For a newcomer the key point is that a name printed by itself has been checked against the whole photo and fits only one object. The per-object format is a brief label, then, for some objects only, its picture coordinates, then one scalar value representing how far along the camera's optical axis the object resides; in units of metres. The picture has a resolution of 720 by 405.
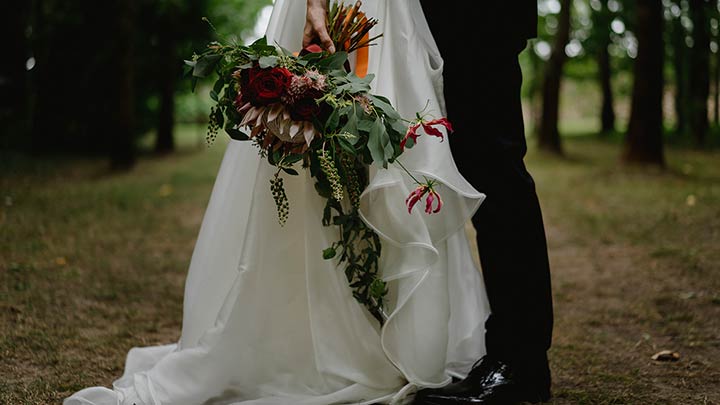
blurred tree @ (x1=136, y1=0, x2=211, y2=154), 12.66
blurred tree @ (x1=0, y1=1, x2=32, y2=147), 5.79
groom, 2.19
